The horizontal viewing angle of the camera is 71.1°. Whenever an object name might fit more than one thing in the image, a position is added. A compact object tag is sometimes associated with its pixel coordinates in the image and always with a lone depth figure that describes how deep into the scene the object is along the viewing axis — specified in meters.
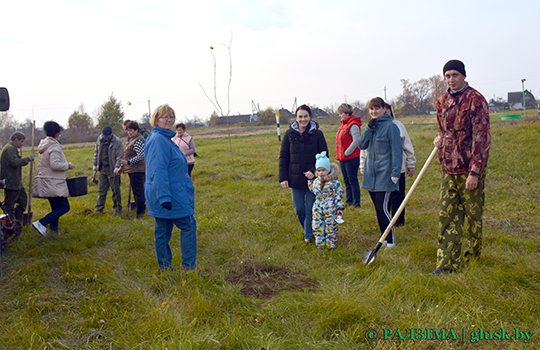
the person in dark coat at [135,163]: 7.17
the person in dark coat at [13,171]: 6.13
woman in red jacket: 6.80
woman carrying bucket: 5.82
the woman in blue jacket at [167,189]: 3.85
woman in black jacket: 5.07
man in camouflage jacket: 3.64
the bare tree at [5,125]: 42.05
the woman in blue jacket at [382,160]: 4.84
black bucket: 6.05
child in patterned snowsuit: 4.84
